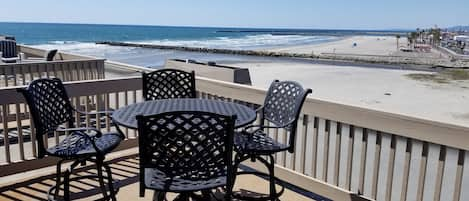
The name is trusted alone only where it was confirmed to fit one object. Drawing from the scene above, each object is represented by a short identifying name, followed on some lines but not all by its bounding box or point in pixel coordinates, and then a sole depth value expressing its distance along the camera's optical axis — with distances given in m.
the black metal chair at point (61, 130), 2.33
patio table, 2.24
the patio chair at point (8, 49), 7.19
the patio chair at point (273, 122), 2.49
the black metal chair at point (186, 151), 1.80
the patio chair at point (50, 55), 6.62
